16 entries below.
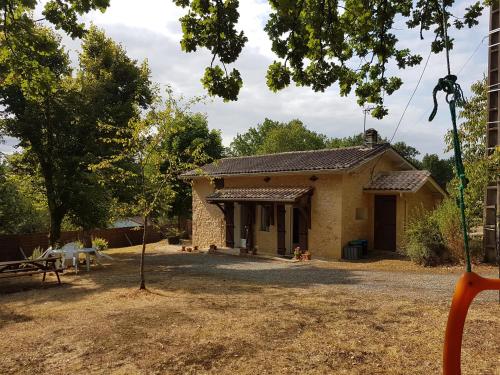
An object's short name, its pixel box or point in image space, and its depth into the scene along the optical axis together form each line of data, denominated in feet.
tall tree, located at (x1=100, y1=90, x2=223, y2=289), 31.55
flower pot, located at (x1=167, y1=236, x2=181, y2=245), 82.64
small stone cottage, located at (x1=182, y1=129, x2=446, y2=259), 50.80
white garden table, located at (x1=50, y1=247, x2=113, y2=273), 42.55
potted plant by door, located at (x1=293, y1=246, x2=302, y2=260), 51.77
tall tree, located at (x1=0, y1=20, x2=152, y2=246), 47.88
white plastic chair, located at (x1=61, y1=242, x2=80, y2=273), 42.47
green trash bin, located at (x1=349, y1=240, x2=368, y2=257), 50.04
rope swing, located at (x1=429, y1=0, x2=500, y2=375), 6.95
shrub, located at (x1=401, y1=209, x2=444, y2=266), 40.50
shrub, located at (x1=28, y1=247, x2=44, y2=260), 50.47
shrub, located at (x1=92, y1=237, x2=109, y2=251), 68.52
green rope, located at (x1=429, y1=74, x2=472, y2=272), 7.83
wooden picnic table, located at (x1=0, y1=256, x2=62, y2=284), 33.81
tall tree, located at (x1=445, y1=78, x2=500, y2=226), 37.37
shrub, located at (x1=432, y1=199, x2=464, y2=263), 39.17
